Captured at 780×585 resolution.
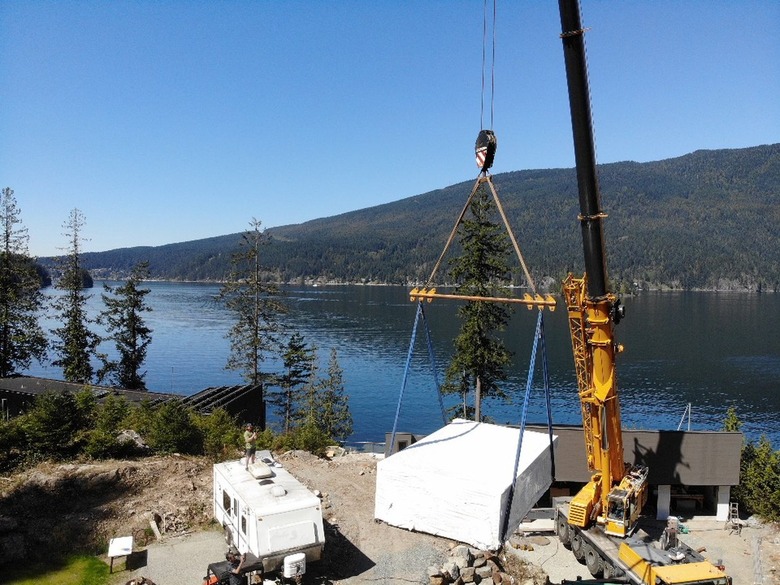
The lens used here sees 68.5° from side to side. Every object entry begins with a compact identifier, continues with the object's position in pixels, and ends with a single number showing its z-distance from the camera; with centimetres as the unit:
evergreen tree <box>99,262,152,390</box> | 4172
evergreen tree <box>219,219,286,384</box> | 3903
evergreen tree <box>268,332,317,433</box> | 4075
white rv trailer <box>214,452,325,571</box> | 1285
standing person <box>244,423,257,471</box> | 1567
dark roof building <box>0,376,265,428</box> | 2823
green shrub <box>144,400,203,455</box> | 2162
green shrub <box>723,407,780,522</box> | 2188
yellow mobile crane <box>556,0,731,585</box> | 1409
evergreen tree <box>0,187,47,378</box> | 3628
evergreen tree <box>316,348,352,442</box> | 4028
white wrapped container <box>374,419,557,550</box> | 1087
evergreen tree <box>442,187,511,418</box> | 3084
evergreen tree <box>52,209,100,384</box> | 3988
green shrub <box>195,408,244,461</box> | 2269
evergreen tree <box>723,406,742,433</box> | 2533
